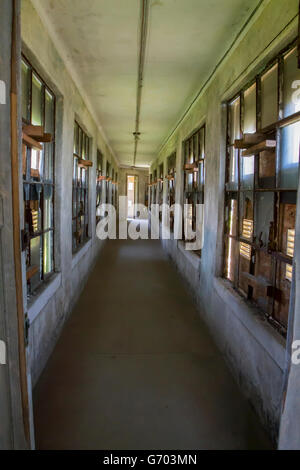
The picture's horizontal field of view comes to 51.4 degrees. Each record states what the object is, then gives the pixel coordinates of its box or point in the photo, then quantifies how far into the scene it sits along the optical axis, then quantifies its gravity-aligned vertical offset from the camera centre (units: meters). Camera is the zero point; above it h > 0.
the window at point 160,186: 9.29 +0.71
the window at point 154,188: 11.30 +0.77
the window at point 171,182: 7.11 +0.65
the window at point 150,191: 13.13 +0.75
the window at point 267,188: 2.01 +0.16
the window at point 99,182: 7.18 +0.64
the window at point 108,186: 9.77 +0.72
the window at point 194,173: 4.48 +0.57
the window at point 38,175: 2.46 +0.30
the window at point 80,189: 4.57 +0.31
